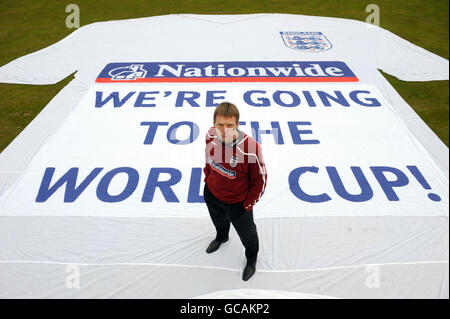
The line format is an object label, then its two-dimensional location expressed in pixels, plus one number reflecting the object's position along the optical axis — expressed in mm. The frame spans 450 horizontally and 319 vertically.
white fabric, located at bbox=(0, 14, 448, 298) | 1936
